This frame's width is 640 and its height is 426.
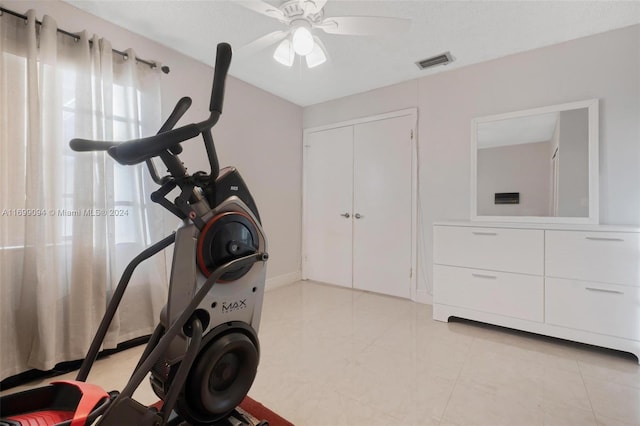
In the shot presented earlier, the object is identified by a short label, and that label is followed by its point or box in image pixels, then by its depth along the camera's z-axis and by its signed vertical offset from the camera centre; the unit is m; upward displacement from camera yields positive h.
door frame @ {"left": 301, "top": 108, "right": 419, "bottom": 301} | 3.01 +0.17
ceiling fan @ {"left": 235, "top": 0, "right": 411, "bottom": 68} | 1.56 +1.09
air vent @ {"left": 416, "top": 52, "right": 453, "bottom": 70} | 2.54 +1.36
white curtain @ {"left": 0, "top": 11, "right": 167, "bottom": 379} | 1.58 +0.07
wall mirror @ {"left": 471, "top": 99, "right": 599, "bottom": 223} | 2.22 +0.38
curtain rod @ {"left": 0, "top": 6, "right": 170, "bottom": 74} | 1.57 +1.11
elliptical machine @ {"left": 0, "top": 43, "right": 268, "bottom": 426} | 0.88 -0.36
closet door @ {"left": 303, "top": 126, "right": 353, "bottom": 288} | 3.51 +0.07
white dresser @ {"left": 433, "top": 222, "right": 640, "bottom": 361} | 1.87 -0.51
